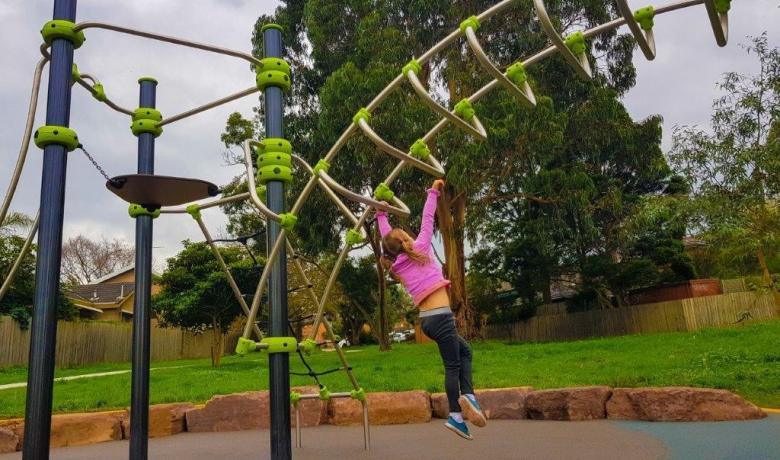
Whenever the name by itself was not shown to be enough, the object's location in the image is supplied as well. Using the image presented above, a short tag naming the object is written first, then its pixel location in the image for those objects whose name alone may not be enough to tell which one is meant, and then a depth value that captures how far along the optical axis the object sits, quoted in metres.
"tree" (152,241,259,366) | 14.45
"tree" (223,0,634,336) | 13.02
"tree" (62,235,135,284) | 31.78
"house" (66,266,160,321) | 27.08
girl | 3.09
